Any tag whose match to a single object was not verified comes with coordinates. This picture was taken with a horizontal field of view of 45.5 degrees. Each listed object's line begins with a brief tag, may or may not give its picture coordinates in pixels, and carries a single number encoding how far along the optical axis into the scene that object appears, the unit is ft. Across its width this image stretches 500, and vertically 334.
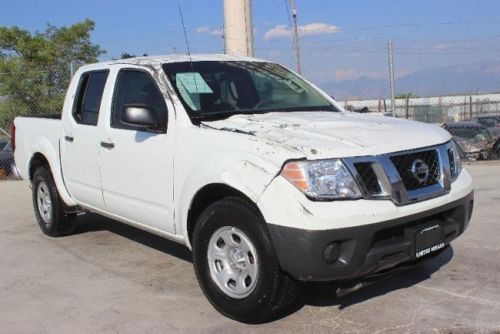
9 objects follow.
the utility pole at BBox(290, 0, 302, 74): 42.68
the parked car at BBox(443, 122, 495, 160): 50.34
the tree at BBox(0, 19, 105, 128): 42.98
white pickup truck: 11.44
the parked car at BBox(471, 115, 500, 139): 58.85
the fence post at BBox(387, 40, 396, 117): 38.37
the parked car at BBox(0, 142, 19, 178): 43.71
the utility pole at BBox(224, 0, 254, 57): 44.27
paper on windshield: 15.43
